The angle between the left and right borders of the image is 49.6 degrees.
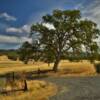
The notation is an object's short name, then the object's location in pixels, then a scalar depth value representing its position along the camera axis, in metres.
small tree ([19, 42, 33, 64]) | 19.66
